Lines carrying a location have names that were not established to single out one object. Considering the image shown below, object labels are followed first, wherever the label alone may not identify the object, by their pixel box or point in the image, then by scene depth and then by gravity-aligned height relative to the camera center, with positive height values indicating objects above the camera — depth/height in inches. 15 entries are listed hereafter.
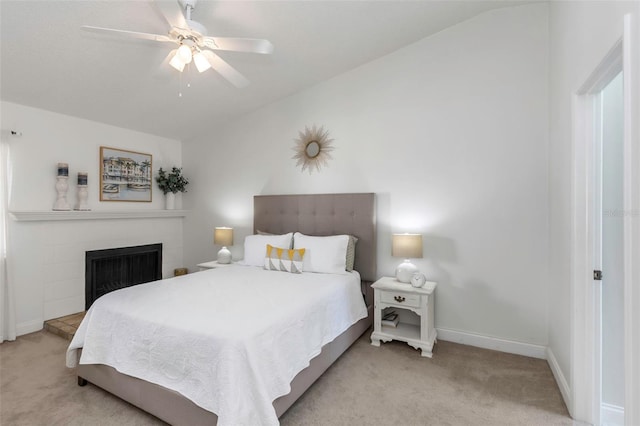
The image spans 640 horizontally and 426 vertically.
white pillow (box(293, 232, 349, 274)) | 121.2 -17.2
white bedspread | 60.6 -29.1
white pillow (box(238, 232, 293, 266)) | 134.5 -14.6
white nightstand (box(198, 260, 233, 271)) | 151.6 -26.5
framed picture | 153.7 +20.0
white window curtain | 117.4 -21.0
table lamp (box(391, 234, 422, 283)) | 115.0 -14.5
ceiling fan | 70.3 +43.7
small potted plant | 178.1 +17.2
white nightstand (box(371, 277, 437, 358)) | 107.8 -35.4
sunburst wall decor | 145.1 +31.2
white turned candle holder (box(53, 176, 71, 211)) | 133.4 +8.6
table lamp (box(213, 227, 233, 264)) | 158.2 -13.1
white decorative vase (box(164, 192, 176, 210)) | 181.6 +7.4
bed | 65.3 -31.1
